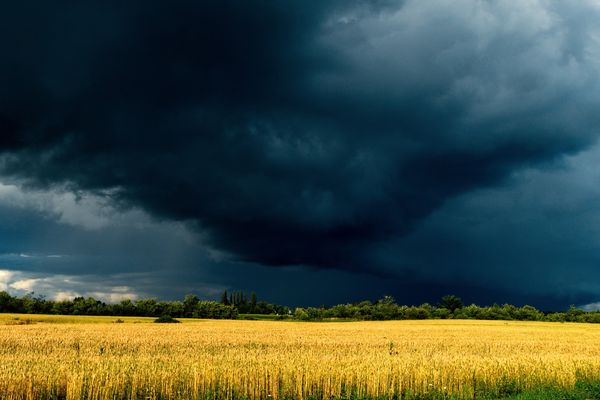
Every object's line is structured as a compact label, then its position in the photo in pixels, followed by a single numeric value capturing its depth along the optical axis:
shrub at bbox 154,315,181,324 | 89.99
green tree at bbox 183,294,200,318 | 133.00
